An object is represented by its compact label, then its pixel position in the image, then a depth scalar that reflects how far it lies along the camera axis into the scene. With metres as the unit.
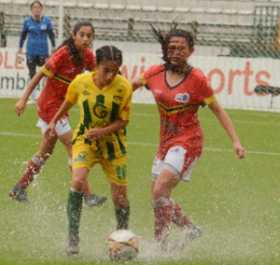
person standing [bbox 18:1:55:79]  44.28
